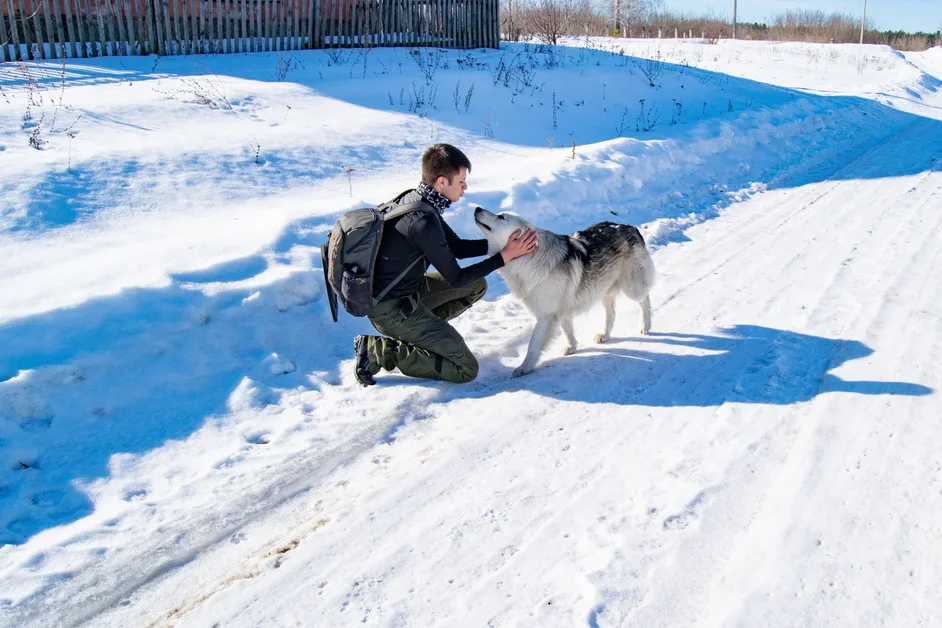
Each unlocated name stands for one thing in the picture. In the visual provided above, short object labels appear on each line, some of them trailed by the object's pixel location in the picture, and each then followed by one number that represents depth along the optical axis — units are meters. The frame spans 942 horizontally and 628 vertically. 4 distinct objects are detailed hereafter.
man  4.45
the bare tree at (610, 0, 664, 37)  46.29
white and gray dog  4.84
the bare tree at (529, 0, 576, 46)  22.67
